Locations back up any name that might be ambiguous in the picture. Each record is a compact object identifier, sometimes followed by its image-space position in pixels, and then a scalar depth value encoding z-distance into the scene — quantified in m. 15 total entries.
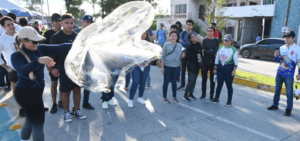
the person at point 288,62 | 4.39
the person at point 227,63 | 4.89
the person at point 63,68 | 3.86
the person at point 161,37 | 9.75
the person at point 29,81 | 2.59
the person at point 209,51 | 5.23
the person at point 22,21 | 5.64
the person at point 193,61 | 5.29
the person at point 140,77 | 4.79
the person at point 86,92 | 4.62
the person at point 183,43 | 6.43
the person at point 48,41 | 4.46
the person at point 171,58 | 5.01
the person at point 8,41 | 4.18
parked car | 13.56
